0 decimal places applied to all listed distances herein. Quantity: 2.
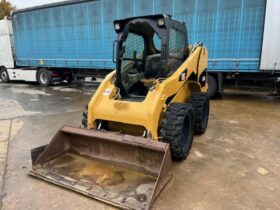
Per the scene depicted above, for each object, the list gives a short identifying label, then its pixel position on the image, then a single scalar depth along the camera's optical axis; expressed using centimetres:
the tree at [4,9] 3117
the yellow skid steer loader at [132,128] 280
